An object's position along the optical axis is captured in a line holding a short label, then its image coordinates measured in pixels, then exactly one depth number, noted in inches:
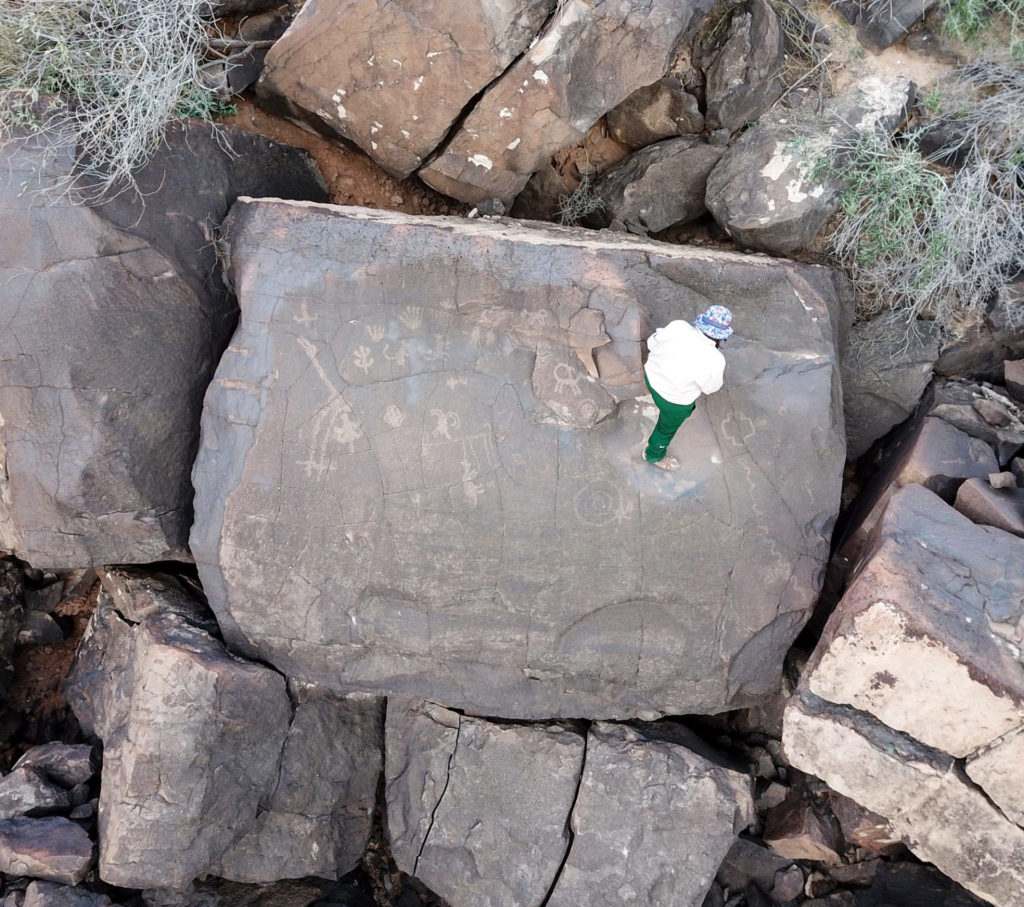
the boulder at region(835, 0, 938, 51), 143.9
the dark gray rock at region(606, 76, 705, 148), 150.2
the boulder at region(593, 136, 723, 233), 153.1
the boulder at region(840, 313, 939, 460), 149.9
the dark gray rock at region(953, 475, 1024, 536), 121.9
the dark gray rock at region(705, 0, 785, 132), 143.2
